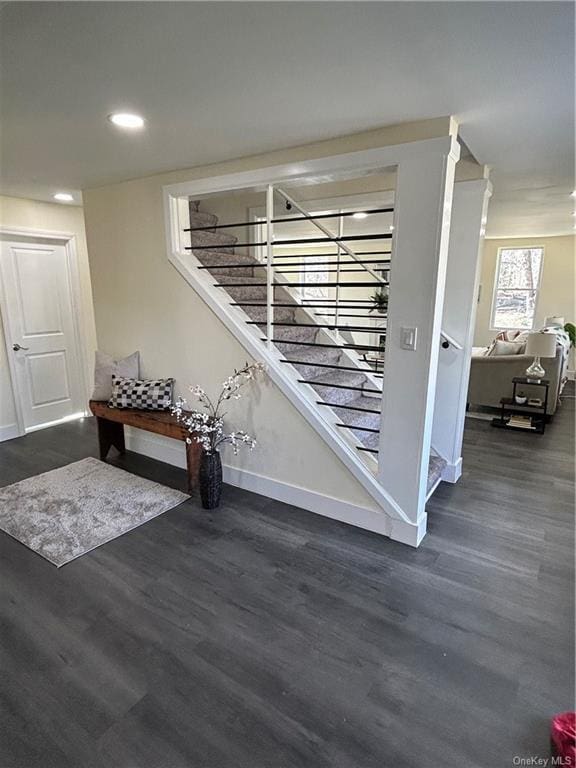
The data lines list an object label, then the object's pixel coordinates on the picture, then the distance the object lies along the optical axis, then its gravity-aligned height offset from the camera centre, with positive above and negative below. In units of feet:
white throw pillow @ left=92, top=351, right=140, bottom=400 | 11.77 -2.11
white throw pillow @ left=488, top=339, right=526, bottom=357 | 17.15 -1.98
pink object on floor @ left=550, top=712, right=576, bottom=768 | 4.29 -4.72
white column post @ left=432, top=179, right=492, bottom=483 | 9.70 -0.30
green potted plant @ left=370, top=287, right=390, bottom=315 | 9.45 -0.04
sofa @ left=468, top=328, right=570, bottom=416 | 15.88 -2.98
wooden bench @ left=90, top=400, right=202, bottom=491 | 9.96 -3.32
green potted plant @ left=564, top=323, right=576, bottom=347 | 21.84 -1.56
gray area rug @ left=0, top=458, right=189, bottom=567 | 8.20 -4.76
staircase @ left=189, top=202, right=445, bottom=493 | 9.37 -1.15
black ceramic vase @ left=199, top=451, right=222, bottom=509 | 9.23 -4.06
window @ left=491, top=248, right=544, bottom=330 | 24.02 +0.90
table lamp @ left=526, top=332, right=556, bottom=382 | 14.03 -1.58
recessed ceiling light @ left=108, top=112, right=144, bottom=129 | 6.53 +2.90
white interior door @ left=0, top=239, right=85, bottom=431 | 13.41 -1.14
